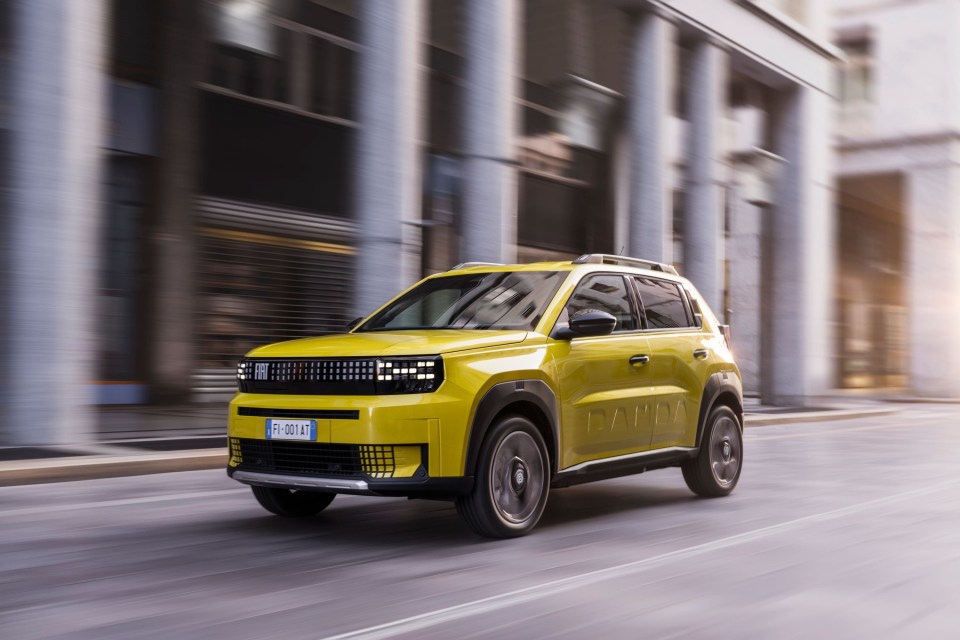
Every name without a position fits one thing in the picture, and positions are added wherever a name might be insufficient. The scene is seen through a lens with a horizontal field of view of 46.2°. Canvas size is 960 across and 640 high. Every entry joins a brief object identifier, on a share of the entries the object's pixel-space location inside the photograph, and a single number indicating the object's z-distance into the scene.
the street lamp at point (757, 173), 25.42
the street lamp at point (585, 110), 24.28
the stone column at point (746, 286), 26.44
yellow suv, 5.89
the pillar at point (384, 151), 15.01
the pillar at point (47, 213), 10.68
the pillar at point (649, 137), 20.98
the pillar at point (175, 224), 17.17
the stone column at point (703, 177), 22.64
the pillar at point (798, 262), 26.11
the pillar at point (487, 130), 16.67
